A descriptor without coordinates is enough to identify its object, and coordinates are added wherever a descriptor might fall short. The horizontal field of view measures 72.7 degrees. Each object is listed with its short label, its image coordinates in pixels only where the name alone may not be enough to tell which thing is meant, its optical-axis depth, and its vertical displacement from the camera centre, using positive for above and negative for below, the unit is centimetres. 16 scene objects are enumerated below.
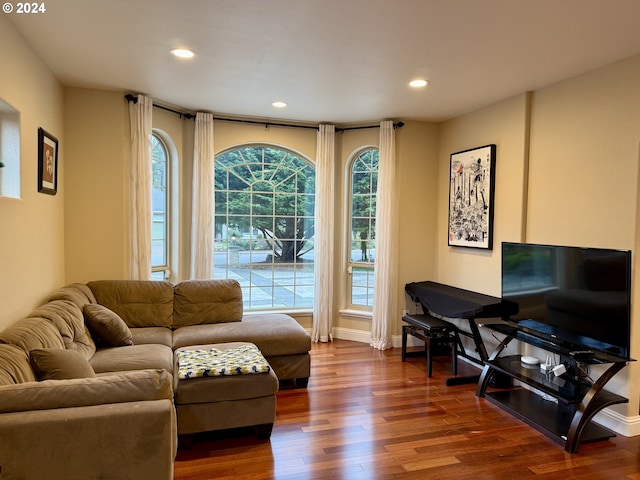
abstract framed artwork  426 +32
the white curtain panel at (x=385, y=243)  502 -19
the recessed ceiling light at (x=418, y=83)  361 +121
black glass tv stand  283 -115
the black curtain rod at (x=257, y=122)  461 +120
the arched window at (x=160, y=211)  470 +14
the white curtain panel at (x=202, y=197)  475 +30
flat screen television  281 -48
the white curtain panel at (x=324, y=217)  523 +11
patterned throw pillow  282 -95
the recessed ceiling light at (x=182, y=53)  301 +121
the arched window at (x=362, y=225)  540 +2
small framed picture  317 +46
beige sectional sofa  169 -83
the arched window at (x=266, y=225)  521 +1
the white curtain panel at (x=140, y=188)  412 +35
